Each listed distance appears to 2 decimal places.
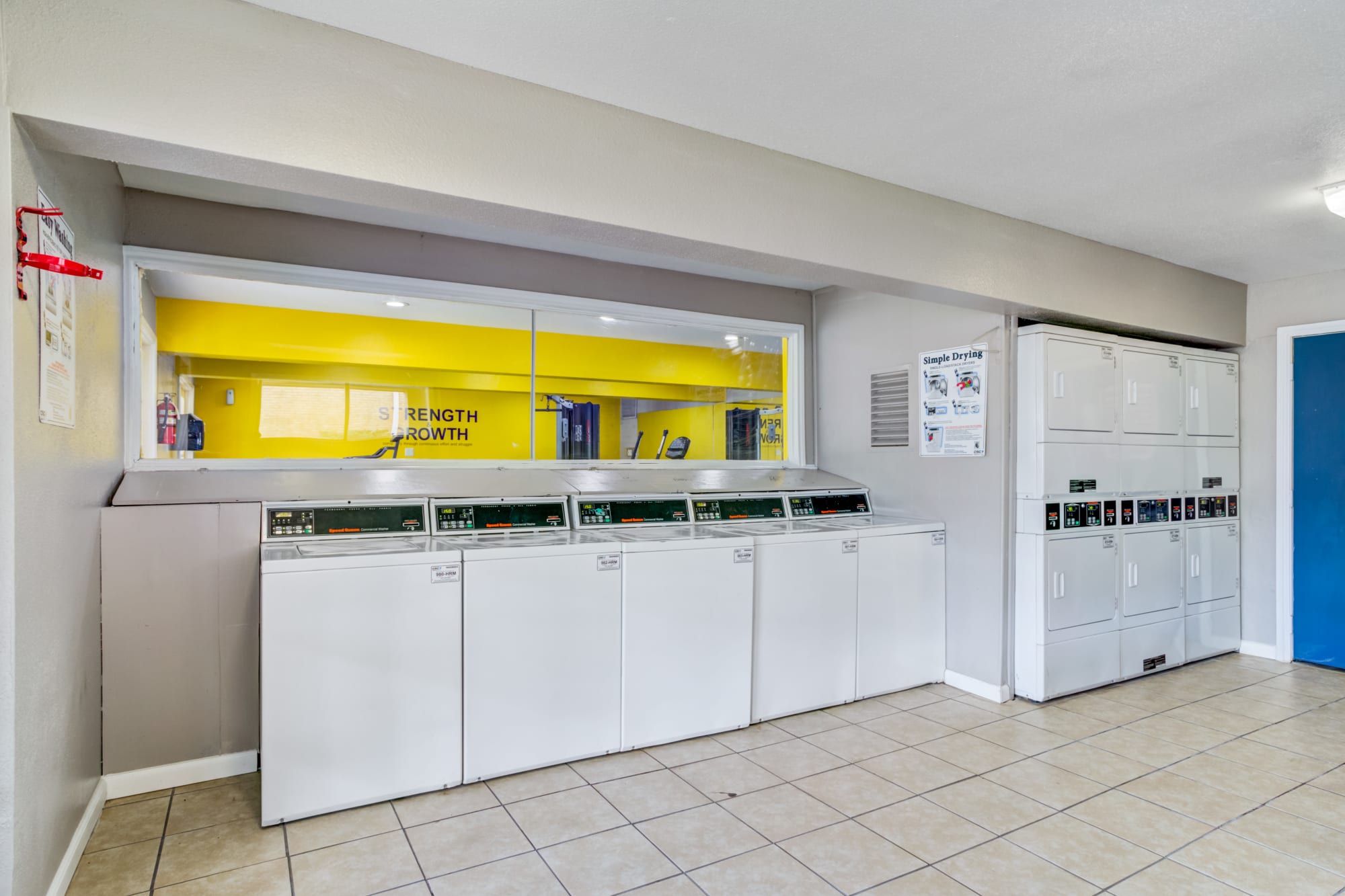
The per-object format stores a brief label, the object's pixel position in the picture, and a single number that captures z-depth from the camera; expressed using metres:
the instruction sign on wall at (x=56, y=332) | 1.90
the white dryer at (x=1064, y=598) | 3.87
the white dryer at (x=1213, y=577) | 4.68
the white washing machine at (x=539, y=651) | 2.88
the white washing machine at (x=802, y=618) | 3.60
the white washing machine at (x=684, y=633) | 3.21
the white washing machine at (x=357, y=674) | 2.55
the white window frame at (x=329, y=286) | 3.11
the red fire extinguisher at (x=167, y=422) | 3.33
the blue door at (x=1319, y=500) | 4.51
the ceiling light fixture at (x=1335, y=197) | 3.08
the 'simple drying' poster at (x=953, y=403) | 3.98
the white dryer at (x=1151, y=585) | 4.29
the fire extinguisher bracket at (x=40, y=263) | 1.71
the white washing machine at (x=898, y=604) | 3.93
